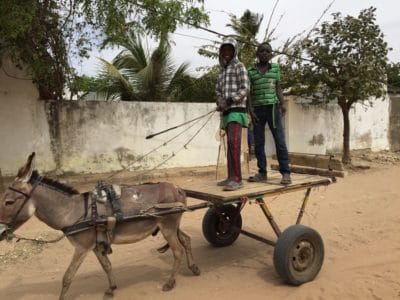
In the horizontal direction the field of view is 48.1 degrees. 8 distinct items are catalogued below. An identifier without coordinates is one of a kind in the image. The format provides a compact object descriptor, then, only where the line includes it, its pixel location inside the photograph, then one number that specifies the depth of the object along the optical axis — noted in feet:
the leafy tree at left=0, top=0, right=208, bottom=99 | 25.28
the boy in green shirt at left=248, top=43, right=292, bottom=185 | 17.90
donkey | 13.52
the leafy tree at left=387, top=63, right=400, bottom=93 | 60.44
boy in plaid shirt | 16.89
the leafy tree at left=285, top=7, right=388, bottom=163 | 40.70
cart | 15.64
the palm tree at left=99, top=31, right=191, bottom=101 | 47.24
